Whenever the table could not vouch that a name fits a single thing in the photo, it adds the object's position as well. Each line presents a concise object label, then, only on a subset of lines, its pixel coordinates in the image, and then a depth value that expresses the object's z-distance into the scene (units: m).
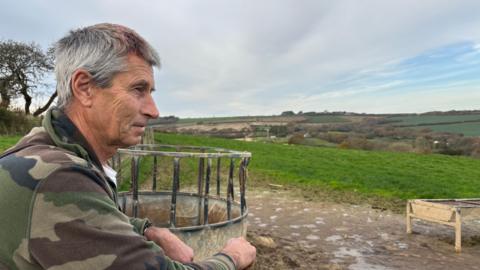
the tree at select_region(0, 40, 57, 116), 28.49
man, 1.09
